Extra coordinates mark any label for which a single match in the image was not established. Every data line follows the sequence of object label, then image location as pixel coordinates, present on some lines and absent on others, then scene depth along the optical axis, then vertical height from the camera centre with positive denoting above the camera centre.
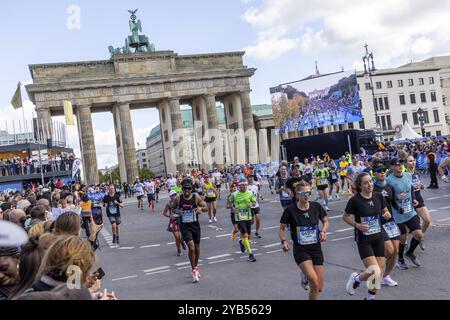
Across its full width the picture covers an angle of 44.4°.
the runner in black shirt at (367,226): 7.05 -0.93
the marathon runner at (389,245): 7.65 -1.30
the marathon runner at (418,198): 9.59 -0.88
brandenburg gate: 61.28 +10.23
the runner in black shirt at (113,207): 16.47 -0.63
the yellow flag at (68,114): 48.19 +6.94
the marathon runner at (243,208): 11.90 -0.85
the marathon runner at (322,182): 18.81 -0.74
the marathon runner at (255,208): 14.47 -1.04
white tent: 46.30 +1.42
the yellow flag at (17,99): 40.97 +7.20
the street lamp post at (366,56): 48.68 +8.85
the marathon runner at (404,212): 8.83 -0.98
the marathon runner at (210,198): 19.81 -0.89
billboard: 51.62 +5.83
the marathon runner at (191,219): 9.74 -0.79
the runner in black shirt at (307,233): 6.72 -0.91
